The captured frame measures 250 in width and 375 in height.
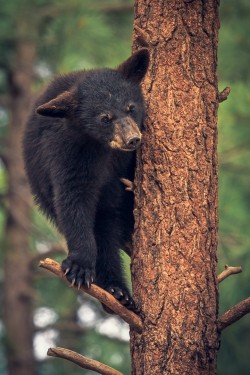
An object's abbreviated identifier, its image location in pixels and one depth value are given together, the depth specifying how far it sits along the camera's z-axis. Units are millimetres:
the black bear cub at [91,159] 9406
